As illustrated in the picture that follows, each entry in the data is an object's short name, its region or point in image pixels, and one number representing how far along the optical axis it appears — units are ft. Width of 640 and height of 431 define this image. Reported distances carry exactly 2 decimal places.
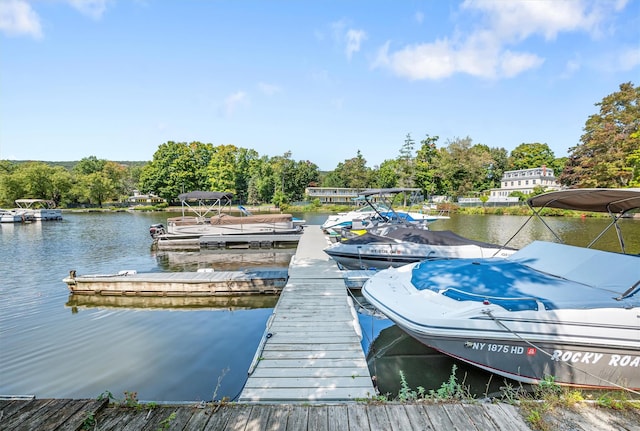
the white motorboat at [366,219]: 50.20
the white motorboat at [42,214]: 119.24
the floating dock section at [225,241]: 61.87
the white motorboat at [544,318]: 13.94
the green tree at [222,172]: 191.62
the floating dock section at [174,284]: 32.22
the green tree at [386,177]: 214.90
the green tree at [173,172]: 190.60
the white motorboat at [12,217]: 112.27
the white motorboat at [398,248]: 35.42
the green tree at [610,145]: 124.16
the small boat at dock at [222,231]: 62.34
